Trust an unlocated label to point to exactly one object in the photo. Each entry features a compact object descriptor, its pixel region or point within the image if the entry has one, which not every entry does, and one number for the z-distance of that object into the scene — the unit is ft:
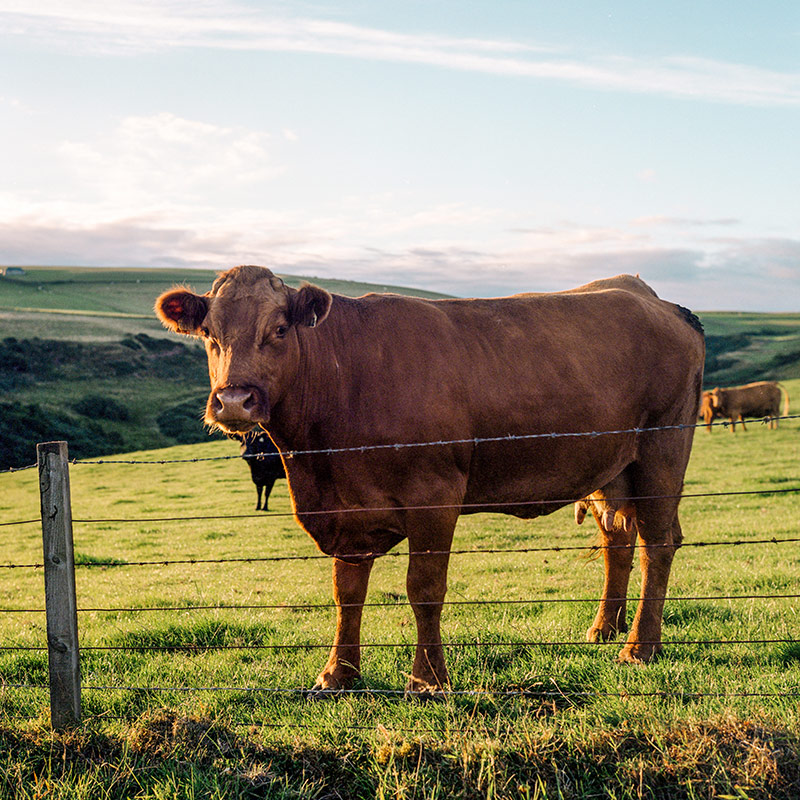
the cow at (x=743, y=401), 106.93
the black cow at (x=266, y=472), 58.49
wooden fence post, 15.11
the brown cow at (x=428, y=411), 17.10
